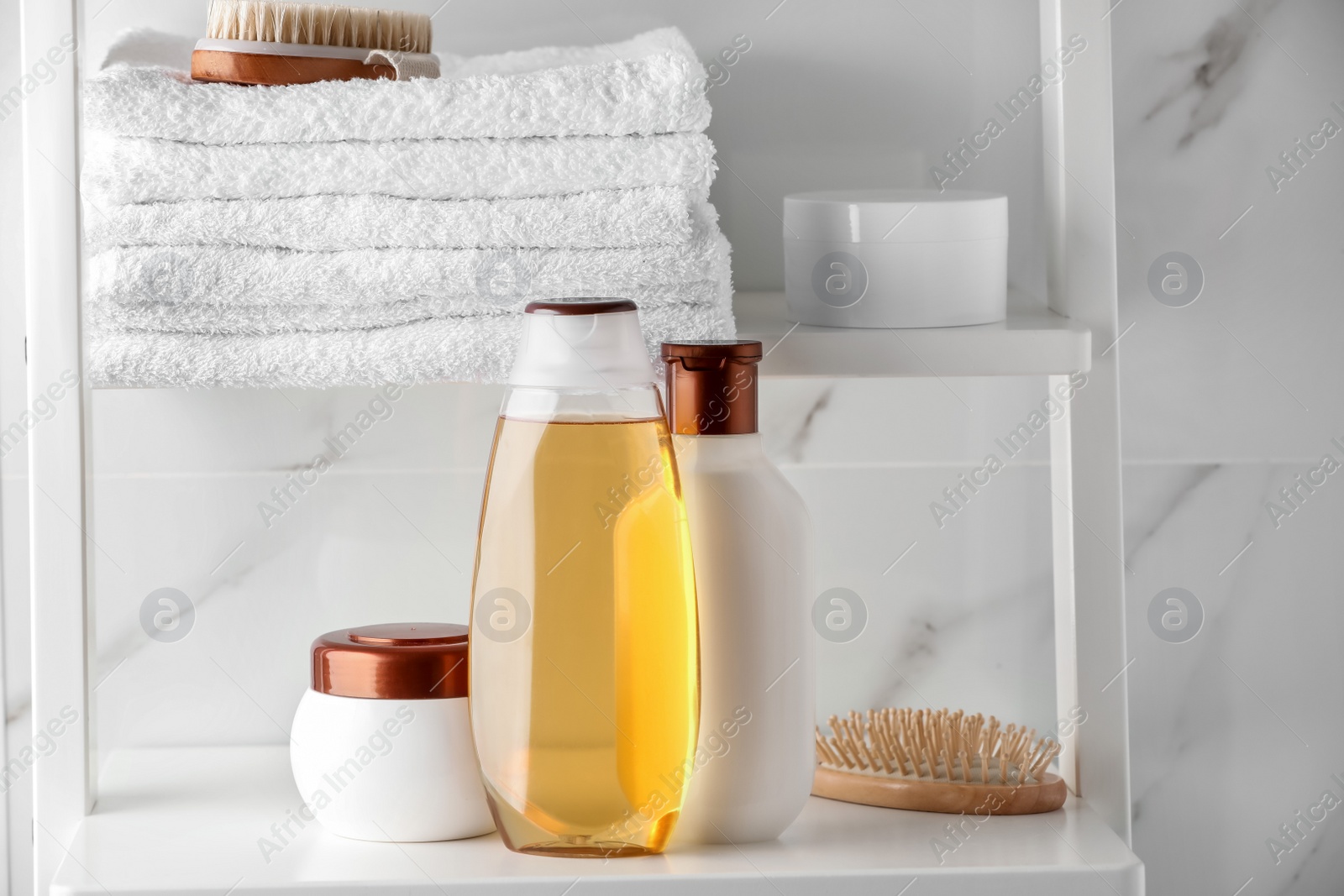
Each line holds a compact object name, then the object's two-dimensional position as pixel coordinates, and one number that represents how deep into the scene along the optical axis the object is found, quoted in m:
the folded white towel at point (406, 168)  1.43
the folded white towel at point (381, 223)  1.44
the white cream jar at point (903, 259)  1.45
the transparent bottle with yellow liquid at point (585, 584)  1.40
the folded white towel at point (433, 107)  1.43
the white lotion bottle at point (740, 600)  1.43
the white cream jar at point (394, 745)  1.44
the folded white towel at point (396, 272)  1.44
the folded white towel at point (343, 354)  1.44
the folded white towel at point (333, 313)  1.44
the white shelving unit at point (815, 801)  1.42
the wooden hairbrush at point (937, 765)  1.49
